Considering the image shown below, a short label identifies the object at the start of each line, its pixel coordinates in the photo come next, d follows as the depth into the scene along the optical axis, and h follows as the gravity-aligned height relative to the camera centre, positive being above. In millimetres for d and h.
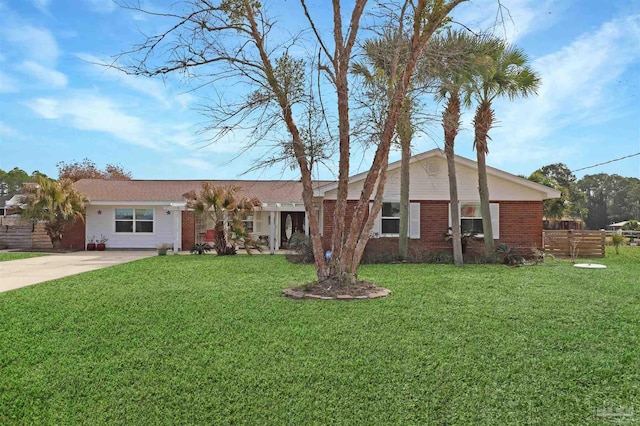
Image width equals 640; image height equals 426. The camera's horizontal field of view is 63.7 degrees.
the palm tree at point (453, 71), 9953 +3435
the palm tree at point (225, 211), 18875 +835
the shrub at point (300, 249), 16172 -545
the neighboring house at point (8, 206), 22988 +1869
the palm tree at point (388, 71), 9594 +3215
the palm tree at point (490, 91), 15781 +4382
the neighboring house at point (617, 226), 45450 +242
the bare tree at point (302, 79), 9406 +2855
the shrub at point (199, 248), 20062 -567
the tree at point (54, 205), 21750 +1322
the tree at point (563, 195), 33312 +3194
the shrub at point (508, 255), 15830 -780
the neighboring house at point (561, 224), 29938 +311
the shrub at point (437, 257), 16656 -857
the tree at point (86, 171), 40250 +5222
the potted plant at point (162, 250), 19875 -617
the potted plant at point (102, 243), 23453 -373
